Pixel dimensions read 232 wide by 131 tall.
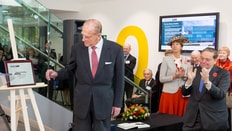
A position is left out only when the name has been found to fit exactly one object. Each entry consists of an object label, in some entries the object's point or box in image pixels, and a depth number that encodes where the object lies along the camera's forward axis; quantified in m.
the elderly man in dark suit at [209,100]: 3.06
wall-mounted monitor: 6.27
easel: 3.32
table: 4.15
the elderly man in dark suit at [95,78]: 2.77
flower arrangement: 4.41
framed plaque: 3.27
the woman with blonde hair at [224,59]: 5.11
